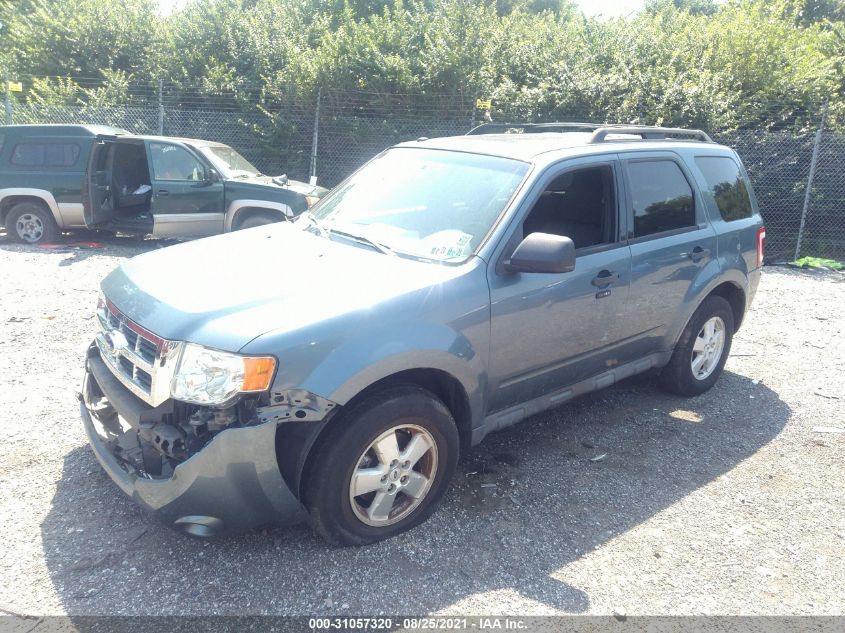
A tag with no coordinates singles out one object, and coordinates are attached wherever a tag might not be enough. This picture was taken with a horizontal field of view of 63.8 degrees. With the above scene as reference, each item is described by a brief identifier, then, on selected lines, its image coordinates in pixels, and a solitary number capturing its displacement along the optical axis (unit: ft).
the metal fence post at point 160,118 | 43.04
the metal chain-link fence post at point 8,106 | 42.63
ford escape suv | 9.16
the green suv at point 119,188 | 32.14
